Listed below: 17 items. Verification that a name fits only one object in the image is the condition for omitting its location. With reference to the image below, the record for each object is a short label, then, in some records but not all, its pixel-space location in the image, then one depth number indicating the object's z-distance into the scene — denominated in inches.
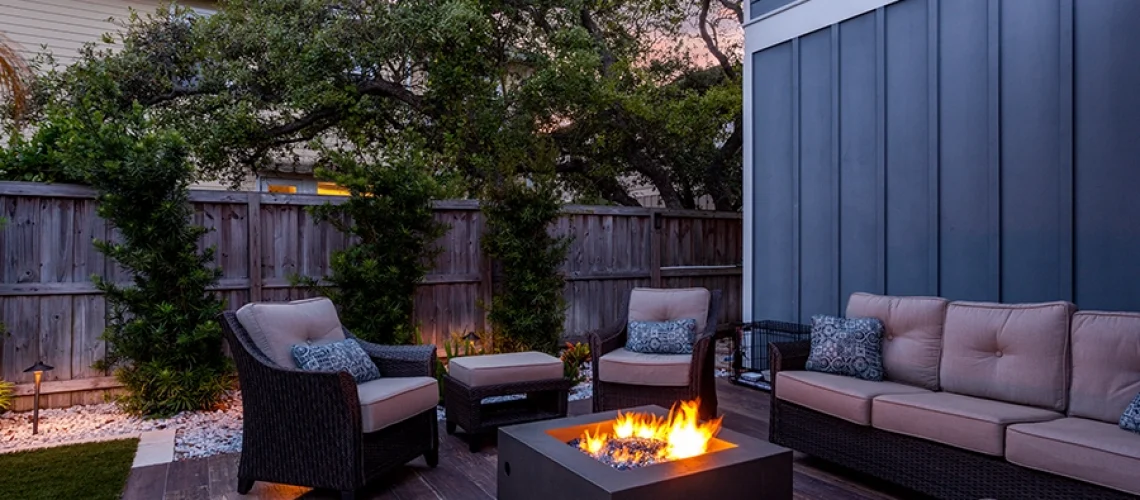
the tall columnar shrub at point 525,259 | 223.0
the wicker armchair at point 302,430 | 113.6
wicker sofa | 99.3
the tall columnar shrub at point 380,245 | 196.7
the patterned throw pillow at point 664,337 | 176.6
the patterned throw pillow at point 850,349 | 143.8
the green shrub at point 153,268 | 167.0
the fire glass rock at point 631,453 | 95.7
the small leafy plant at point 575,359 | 212.8
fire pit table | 83.5
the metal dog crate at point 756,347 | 214.1
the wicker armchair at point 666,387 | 161.0
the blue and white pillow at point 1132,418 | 100.0
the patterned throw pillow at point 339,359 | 127.2
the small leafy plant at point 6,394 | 169.9
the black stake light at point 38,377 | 160.1
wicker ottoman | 151.7
